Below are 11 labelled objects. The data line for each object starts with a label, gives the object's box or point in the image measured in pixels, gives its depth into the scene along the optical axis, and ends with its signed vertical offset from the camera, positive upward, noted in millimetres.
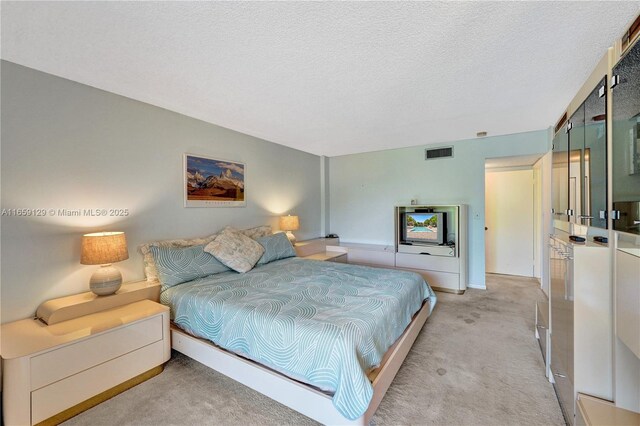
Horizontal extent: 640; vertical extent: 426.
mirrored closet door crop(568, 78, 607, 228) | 1500 +327
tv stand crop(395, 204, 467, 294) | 4039 -723
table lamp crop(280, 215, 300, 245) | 4316 -183
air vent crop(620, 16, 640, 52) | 1159 +825
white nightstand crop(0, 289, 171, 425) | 1552 -991
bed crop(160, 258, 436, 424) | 1517 -844
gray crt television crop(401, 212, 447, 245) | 4297 -282
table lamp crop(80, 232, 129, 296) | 2133 -359
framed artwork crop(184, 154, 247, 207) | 3176 +406
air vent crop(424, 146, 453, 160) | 4438 +1027
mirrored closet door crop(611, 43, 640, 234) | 1200 +339
